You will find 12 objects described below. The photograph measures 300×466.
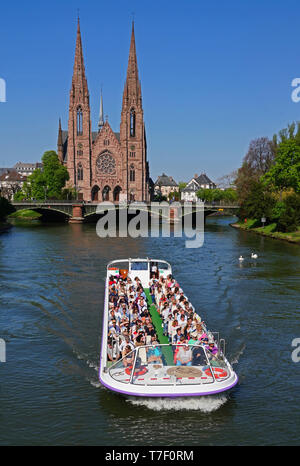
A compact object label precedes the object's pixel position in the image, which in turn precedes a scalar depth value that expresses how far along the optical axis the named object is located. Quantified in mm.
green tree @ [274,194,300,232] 64812
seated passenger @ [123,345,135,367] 16234
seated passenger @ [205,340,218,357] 16391
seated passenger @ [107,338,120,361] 17219
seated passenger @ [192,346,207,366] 16062
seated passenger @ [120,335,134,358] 17197
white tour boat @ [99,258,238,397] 15016
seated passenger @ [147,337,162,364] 16047
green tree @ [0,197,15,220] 79956
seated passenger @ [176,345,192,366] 16125
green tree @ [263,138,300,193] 70938
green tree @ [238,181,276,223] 74188
